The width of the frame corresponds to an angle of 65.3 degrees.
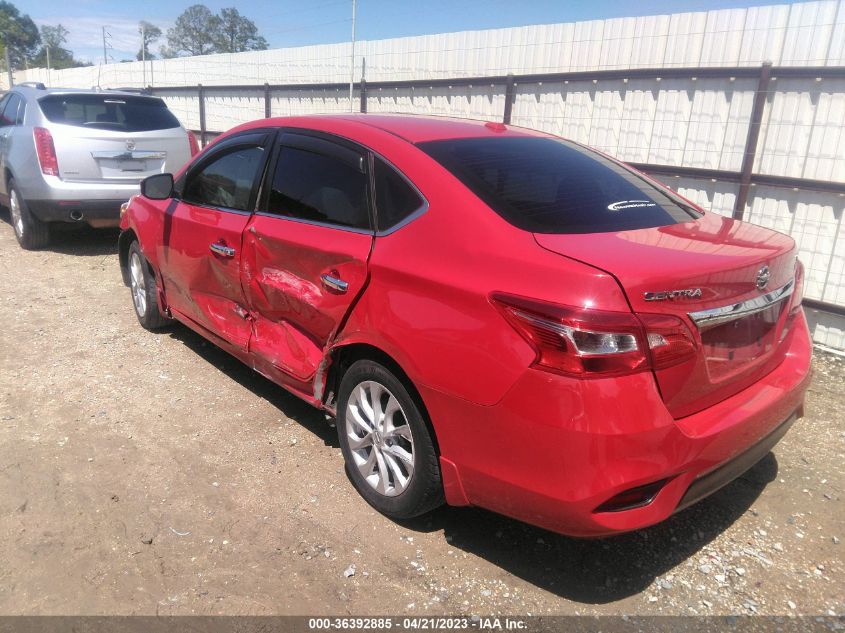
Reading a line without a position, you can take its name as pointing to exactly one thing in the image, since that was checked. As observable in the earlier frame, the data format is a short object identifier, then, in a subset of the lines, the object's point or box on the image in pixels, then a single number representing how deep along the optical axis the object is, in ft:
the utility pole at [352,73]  33.74
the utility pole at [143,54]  59.14
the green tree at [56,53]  248.71
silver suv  22.86
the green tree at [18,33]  257.94
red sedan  6.95
